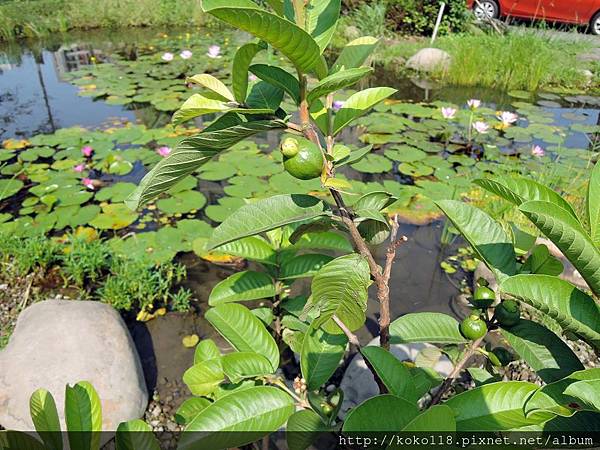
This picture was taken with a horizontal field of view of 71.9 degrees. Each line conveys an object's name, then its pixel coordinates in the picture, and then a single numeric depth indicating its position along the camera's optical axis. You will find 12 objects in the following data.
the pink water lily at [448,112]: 3.39
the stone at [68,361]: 1.47
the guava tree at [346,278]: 0.48
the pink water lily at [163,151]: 2.97
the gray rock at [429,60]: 5.51
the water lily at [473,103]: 3.23
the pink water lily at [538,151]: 3.04
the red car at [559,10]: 7.07
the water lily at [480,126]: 3.18
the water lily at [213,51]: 4.16
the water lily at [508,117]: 3.31
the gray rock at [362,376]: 1.62
